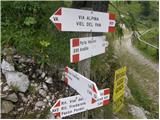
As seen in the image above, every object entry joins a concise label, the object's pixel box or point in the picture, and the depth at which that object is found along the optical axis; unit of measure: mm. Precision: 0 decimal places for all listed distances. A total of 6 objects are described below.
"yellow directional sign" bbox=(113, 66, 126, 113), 2791
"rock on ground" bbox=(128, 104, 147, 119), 3897
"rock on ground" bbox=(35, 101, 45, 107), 3120
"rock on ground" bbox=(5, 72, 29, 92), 3156
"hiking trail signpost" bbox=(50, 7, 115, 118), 2016
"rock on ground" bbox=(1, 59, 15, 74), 3229
